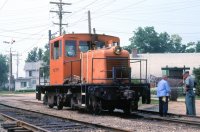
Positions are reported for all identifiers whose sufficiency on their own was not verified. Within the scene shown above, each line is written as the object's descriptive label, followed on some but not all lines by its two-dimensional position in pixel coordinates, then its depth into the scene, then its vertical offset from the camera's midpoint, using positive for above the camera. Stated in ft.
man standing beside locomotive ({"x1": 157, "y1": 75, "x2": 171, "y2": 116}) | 54.03 -1.52
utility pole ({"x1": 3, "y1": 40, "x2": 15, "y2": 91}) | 302.74 +11.69
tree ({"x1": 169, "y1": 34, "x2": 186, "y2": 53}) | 389.39 +34.33
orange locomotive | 52.24 +1.09
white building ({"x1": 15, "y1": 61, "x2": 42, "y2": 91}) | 360.81 +3.74
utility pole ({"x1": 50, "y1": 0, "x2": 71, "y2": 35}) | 165.09 +28.37
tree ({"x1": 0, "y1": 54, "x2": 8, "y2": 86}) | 375.66 +10.32
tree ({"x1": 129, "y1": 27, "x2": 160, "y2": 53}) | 377.91 +37.48
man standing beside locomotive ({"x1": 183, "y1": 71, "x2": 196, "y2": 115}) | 53.01 -1.56
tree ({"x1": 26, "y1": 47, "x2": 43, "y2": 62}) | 490.08 +33.00
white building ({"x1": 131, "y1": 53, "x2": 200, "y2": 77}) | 227.61 +11.87
